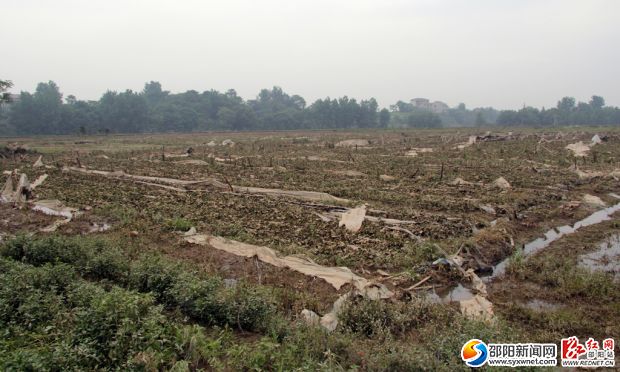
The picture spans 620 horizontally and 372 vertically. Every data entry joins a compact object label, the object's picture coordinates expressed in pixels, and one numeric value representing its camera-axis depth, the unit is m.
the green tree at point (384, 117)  105.06
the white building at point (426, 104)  186.00
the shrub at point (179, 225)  10.60
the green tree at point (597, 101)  131.75
